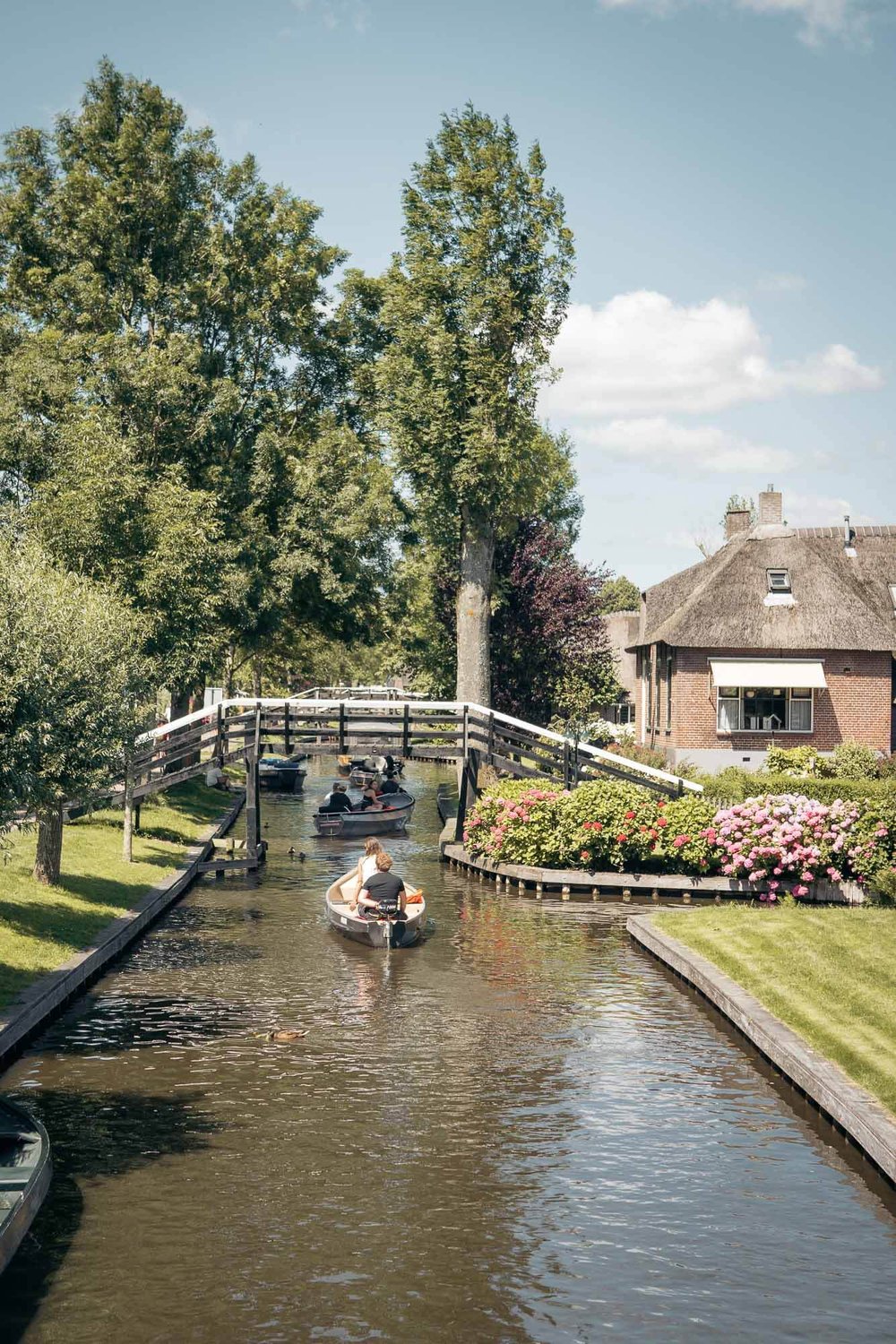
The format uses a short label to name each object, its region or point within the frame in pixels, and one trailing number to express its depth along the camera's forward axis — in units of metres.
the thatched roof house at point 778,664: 47.91
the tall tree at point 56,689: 13.79
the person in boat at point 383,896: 21.91
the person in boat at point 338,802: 38.94
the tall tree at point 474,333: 40.97
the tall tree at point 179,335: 40.28
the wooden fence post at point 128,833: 27.80
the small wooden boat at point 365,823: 38.19
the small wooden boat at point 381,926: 21.70
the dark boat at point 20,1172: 9.54
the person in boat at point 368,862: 23.53
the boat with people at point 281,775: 54.81
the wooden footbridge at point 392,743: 32.97
